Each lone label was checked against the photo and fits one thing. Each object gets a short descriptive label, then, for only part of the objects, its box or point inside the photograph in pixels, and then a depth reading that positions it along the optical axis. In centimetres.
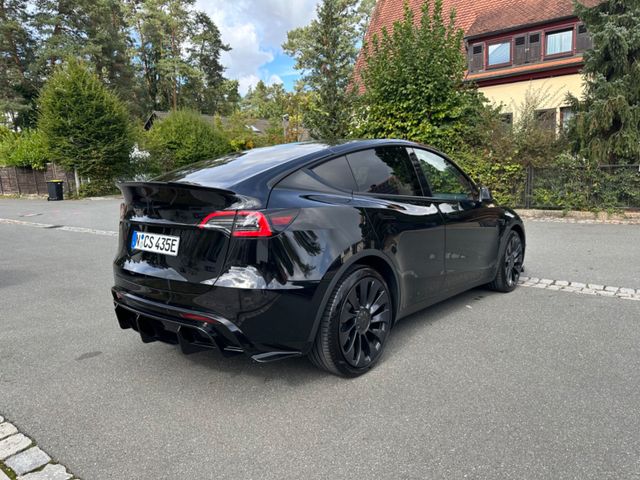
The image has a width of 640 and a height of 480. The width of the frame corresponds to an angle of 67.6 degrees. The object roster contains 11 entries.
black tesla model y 278
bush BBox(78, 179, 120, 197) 2266
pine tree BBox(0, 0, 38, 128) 3600
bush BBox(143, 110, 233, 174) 2584
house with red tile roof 1995
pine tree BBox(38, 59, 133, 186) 2102
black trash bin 2214
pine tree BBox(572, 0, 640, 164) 1162
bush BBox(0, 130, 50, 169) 2484
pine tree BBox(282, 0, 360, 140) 2155
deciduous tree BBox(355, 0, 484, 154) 1313
